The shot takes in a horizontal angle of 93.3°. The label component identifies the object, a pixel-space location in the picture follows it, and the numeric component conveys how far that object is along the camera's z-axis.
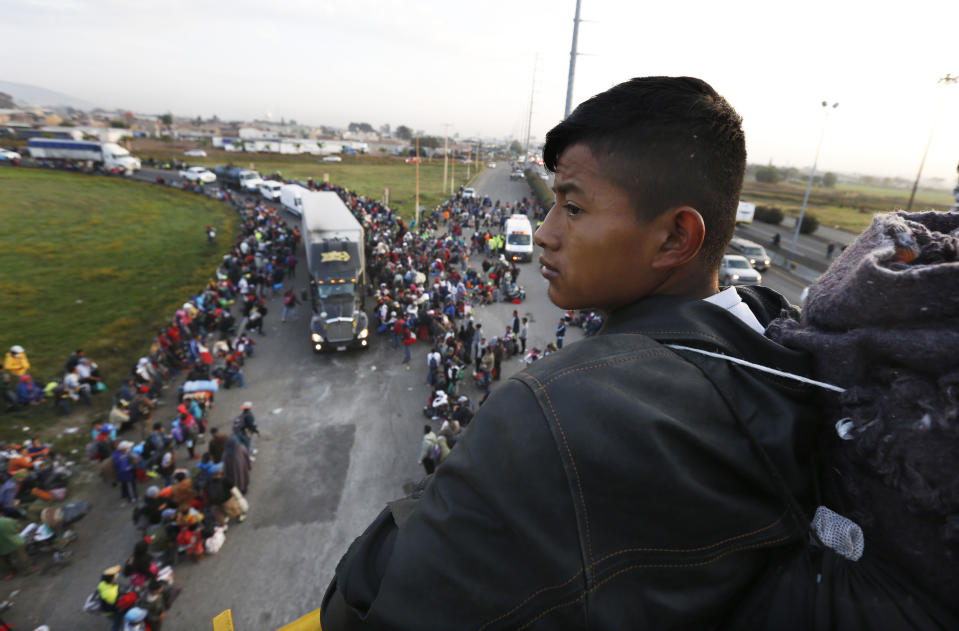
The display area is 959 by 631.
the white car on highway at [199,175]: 51.34
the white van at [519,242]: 27.72
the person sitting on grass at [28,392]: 12.61
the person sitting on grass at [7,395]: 12.58
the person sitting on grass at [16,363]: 13.05
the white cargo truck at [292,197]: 38.57
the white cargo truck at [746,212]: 35.78
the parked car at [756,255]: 26.55
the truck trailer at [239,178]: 49.66
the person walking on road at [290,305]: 19.25
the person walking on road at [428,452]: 9.87
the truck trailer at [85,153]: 55.50
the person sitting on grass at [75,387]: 12.77
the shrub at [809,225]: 40.03
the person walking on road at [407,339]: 16.11
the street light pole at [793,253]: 27.52
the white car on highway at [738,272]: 21.38
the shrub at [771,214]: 45.00
